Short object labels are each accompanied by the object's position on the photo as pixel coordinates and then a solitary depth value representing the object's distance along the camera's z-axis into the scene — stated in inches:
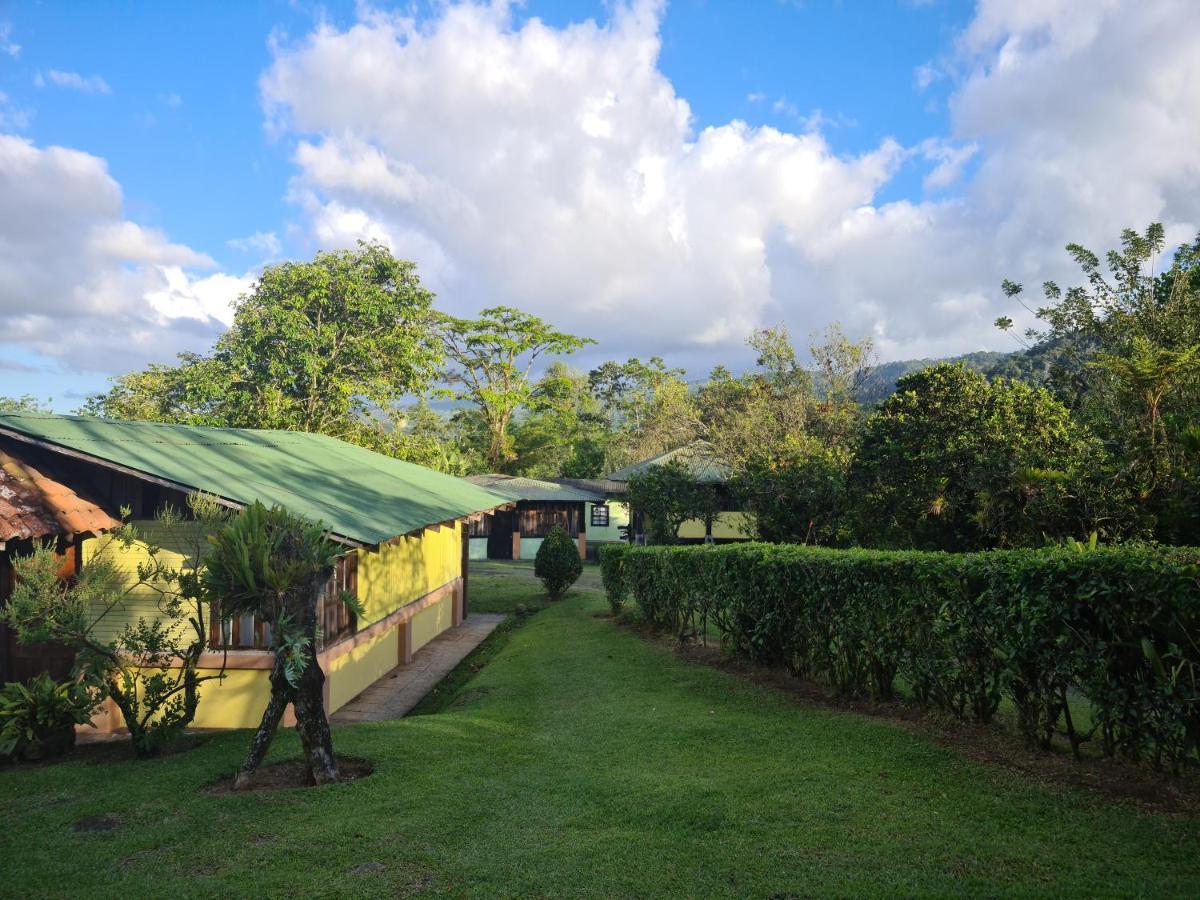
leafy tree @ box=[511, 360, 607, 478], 2004.2
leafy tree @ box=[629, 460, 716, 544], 1049.5
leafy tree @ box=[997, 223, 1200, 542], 477.1
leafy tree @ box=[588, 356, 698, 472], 1667.1
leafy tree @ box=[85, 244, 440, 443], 1122.7
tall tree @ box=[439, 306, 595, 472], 1926.7
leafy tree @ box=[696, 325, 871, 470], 1138.7
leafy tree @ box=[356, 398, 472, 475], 1160.2
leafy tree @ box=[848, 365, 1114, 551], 526.6
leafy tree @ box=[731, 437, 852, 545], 784.9
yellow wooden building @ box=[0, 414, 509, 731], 425.7
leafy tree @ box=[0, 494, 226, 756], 332.8
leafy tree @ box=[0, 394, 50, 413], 1863.2
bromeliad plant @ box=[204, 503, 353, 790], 294.7
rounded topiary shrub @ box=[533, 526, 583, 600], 914.1
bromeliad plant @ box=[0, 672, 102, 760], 355.3
